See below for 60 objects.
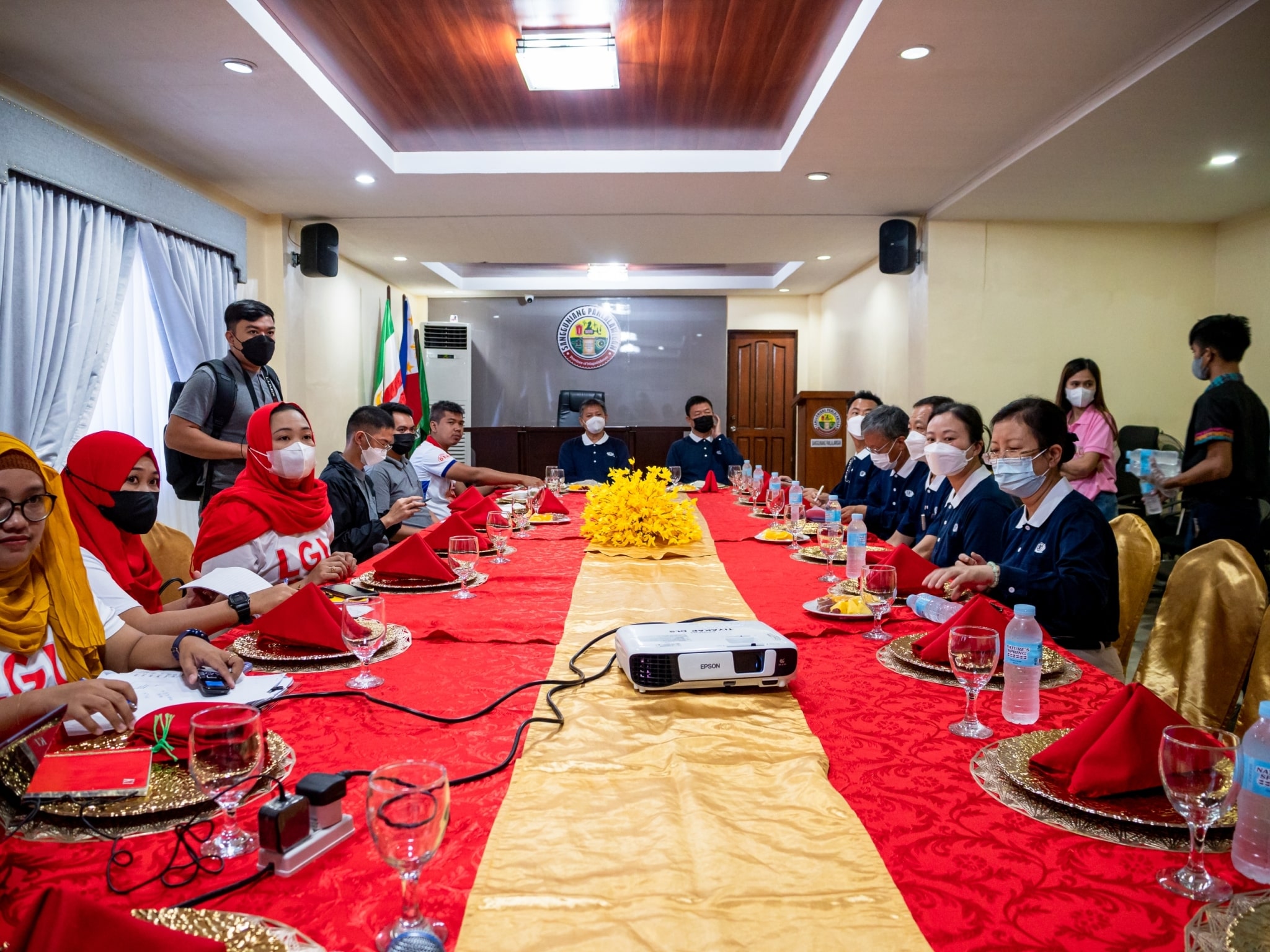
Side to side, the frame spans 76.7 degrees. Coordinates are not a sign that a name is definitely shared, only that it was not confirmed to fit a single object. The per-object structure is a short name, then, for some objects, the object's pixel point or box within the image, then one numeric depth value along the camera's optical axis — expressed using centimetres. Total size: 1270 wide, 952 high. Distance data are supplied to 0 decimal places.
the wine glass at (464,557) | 206
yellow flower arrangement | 280
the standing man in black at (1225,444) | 371
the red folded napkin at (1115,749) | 94
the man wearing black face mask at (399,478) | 397
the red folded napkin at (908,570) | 196
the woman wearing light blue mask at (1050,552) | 183
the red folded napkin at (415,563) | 219
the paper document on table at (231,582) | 193
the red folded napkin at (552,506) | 360
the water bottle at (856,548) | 201
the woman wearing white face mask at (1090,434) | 461
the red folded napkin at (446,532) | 249
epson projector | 133
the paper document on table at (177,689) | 126
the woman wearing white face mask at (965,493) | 241
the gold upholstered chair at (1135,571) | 222
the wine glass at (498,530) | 246
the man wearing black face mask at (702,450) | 627
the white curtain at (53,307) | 344
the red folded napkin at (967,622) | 141
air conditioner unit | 915
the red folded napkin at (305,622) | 149
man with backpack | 322
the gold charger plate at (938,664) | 142
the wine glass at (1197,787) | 80
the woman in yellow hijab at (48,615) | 136
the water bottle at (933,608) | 176
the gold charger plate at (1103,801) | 89
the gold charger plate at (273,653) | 146
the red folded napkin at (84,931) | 57
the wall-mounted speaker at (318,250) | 580
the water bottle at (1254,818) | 81
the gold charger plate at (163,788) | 89
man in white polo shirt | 478
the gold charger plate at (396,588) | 211
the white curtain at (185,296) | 443
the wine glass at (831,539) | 240
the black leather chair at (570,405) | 910
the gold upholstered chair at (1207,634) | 171
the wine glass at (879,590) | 161
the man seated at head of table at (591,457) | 611
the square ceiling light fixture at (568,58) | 354
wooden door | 980
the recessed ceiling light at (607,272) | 915
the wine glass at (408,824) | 71
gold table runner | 75
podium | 737
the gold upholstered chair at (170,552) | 241
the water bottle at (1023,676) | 122
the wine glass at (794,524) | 289
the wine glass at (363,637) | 138
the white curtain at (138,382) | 434
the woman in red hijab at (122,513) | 180
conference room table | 75
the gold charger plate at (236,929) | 69
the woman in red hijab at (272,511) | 235
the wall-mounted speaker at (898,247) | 579
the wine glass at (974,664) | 117
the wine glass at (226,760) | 86
